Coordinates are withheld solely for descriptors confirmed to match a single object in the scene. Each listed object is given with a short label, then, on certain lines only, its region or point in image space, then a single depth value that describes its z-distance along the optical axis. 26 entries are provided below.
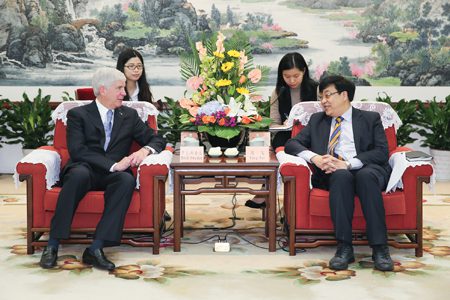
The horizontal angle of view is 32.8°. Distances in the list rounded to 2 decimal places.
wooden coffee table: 5.08
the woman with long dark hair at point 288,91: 6.02
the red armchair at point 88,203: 5.00
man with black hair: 4.78
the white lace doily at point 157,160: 5.03
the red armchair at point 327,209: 4.97
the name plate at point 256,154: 5.17
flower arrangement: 5.35
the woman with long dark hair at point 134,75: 6.07
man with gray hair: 4.82
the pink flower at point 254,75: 5.50
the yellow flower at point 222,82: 5.41
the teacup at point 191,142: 5.40
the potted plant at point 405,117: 7.78
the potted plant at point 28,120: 7.85
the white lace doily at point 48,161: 5.06
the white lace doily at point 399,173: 4.98
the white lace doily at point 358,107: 5.55
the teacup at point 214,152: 5.29
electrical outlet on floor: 5.18
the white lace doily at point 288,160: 5.02
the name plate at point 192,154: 5.17
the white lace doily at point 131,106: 5.60
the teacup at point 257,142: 5.40
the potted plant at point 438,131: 7.71
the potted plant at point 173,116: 7.36
